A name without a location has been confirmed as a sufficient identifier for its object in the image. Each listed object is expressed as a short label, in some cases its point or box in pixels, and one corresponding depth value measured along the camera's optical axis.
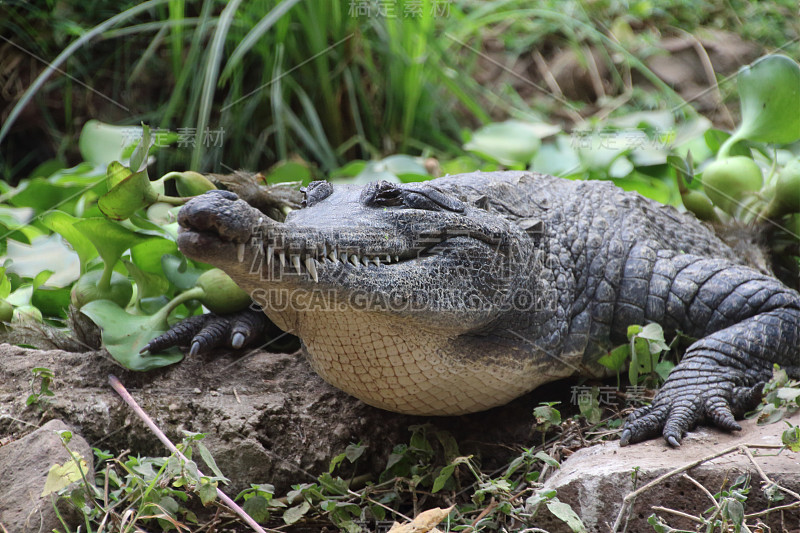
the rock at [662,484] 3.38
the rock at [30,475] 3.43
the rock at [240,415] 4.31
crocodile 3.41
